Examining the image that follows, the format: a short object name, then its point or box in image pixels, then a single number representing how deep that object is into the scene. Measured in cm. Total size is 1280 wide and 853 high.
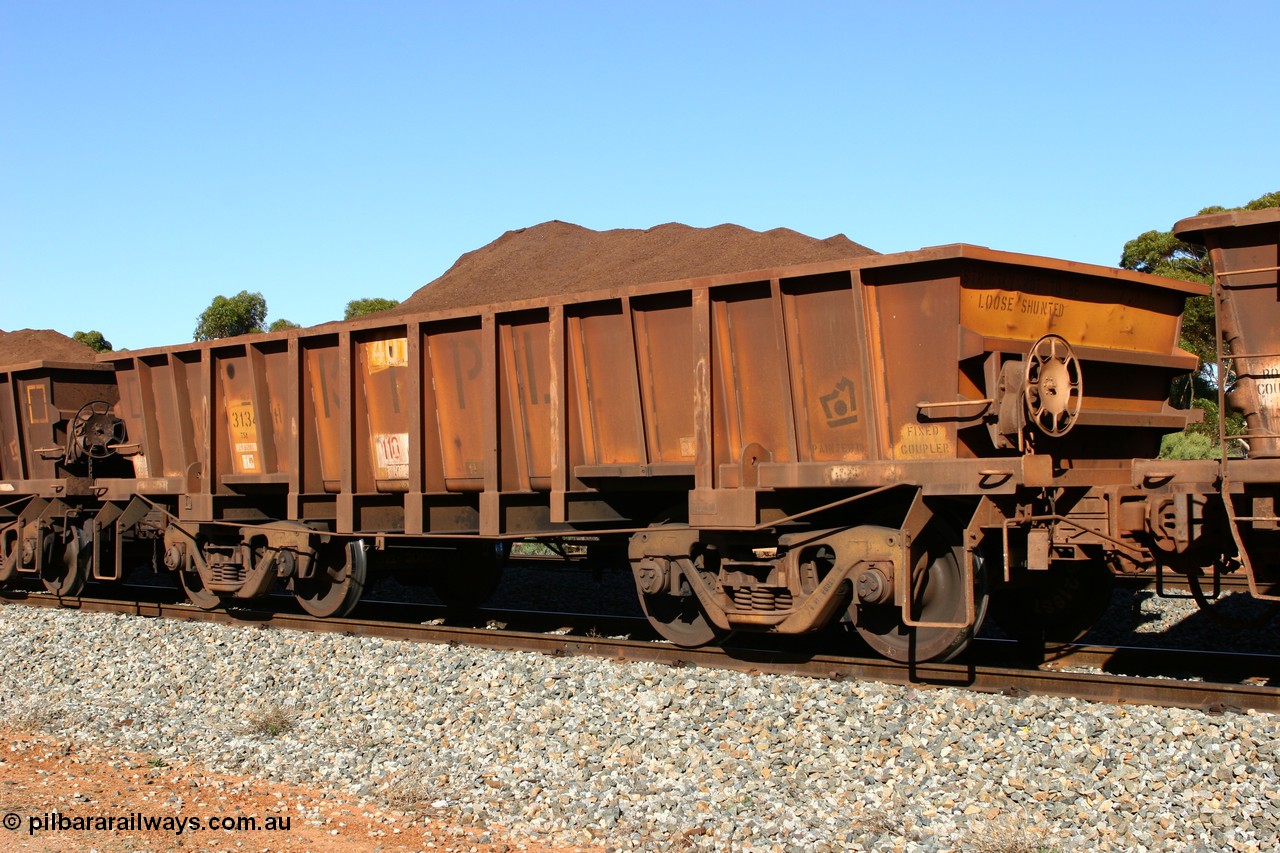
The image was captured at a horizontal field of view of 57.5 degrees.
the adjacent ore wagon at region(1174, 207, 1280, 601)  726
